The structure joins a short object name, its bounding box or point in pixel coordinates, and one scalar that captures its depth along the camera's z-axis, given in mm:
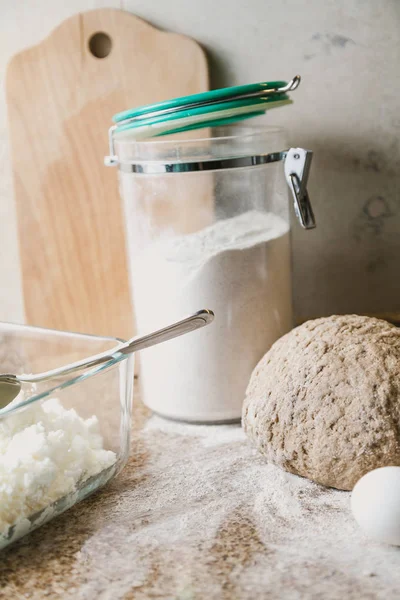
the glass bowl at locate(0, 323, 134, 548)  629
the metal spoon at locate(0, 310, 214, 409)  705
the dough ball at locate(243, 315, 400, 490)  685
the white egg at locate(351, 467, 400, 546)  587
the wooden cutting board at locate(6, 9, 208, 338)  982
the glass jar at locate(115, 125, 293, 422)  839
